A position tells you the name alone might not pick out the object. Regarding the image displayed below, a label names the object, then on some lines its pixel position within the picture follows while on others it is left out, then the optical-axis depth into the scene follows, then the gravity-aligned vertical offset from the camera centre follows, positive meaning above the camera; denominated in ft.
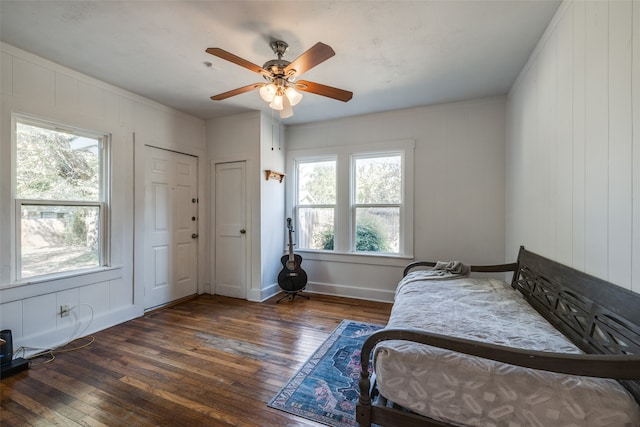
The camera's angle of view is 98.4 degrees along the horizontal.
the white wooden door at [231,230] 12.69 -0.84
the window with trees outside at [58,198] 7.77 +0.45
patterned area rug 5.44 -3.94
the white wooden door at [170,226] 11.19 -0.61
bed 3.22 -2.08
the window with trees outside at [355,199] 12.23 +0.62
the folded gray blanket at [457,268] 8.92 -1.83
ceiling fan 6.67 +3.23
